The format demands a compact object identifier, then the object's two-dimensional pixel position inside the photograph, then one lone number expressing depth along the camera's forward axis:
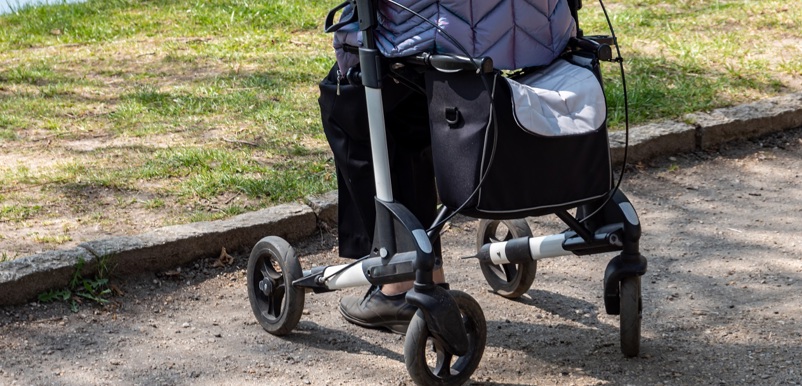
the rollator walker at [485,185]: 5.35
